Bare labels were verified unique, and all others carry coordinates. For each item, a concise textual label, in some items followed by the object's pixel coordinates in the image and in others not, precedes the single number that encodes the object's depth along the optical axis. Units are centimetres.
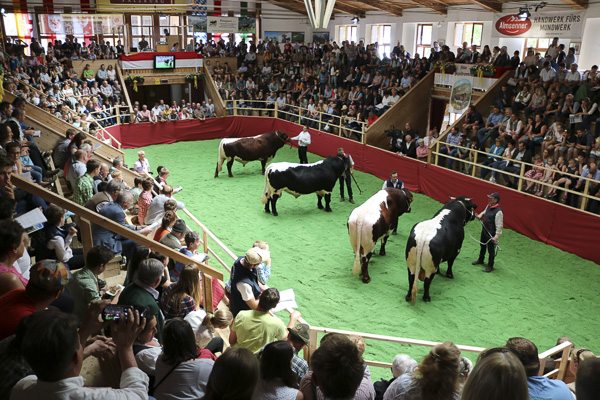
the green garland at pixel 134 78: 2276
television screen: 2320
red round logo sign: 1827
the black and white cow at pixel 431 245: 838
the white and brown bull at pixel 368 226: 930
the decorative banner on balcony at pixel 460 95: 1717
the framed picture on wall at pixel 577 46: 1745
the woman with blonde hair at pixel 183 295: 475
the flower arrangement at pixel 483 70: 1644
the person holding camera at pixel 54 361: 242
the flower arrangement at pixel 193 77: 2403
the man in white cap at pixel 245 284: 568
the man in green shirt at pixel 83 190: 810
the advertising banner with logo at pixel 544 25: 1722
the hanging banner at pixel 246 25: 2893
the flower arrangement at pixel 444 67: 1797
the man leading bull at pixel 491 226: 940
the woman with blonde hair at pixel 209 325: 447
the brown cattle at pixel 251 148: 1628
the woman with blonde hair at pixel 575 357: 491
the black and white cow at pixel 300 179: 1273
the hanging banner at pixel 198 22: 2636
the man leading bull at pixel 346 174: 1334
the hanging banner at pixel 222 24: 2598
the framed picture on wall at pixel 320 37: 3050
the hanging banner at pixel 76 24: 2512
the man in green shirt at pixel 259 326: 480
